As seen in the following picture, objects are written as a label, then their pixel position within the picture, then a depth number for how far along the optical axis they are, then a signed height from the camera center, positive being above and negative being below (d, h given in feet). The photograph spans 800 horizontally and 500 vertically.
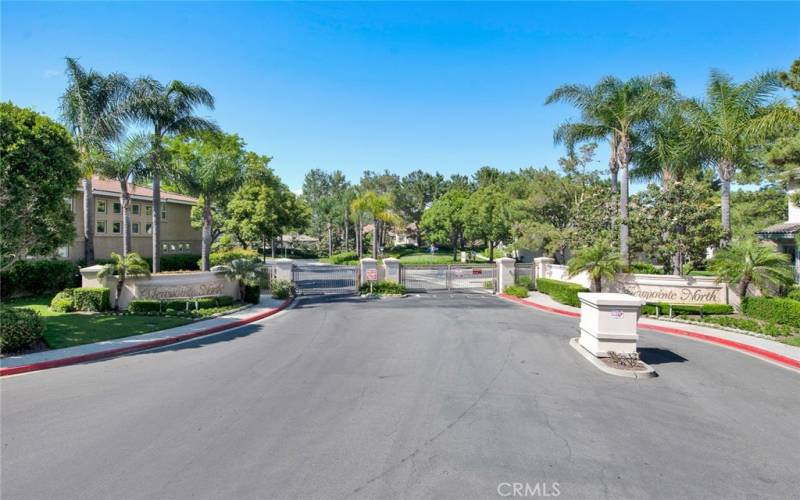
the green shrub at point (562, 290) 69.36 -7.06
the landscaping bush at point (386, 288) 86.17 -7.55
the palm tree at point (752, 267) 55.83 -2.49
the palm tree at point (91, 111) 75.10 +24.01
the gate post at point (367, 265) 87.76 -3.13
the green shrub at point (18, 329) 36.37 -6.49
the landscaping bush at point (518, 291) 81.88 -7.86
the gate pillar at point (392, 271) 89.61 -4.43
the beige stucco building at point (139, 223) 102.32 +7.12
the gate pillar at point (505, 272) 90.48 -4.79
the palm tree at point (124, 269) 58.91 -2.51
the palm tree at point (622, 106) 73.00 +23.65
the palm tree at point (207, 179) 82.99 +13.48
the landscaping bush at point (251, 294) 71.77 -7.13
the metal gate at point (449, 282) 94.87 -8.51
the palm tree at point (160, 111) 76.59 +24.52
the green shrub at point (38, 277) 65.62 -4.08
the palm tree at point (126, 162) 75.05 +15.00
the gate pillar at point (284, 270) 84.33 -3.87
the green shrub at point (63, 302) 56.13 -6.50
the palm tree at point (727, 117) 68.23 +20.61
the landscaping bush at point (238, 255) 82.53 -1.09
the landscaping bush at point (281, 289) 79.80 -7.08
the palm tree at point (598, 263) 65.41 -2.24
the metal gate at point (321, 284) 91.97 -8.03
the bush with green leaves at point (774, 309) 49.47 -7.35
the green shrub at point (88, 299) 56.85 -6.19
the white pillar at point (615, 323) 35.24 -5.94
